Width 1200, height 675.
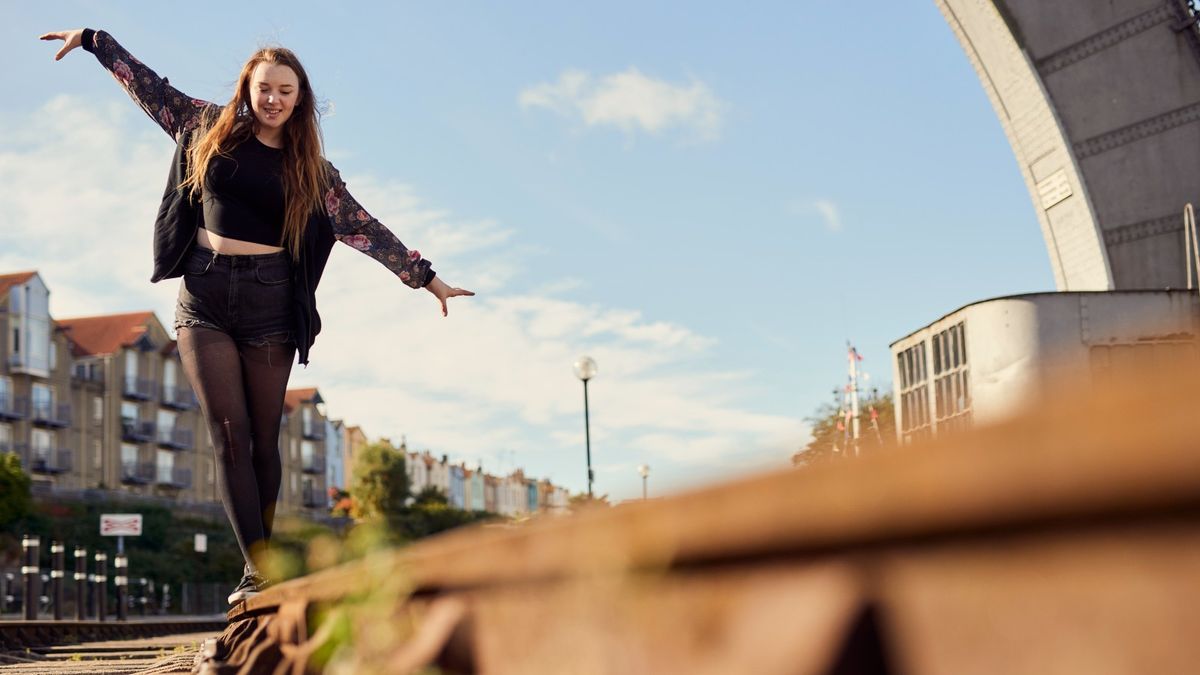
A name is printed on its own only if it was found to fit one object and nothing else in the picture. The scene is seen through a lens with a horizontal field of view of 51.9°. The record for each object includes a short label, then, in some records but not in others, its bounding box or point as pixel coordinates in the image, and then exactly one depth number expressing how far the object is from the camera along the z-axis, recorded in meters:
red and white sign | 33.22
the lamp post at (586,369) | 25.30
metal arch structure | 18.59
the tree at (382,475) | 66.69
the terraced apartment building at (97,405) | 56.31
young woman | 3.65
